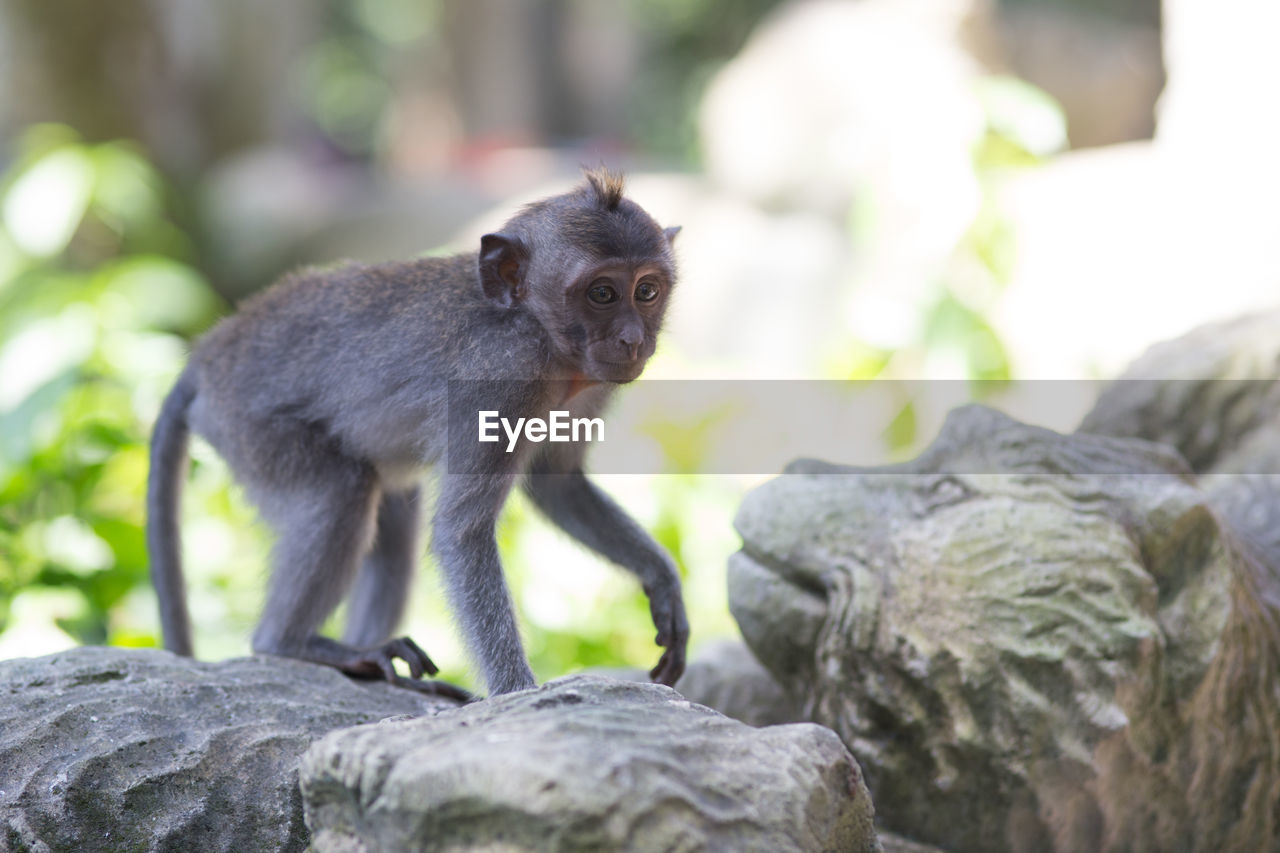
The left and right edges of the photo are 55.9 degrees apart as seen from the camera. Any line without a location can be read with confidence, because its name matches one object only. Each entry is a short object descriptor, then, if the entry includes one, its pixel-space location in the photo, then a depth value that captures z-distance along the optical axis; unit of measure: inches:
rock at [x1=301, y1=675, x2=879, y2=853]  81.0
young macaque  139.6
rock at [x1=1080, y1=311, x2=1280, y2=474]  185.5
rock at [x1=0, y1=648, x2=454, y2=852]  113.8
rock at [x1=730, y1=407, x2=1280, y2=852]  130.0
